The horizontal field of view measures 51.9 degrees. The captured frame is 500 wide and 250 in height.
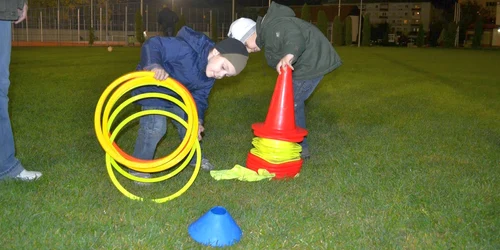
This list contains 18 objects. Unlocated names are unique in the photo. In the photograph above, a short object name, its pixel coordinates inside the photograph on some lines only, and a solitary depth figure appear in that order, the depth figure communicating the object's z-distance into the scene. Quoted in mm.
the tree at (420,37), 47938
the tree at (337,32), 46125
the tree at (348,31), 46244
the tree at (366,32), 48125
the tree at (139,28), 37031
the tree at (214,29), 41562
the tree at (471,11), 65450
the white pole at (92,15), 37344
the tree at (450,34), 48469
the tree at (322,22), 45516
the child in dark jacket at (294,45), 4445
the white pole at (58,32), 39131
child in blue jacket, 3744
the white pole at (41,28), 37938
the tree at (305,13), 46469
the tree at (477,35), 47609
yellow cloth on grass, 4211
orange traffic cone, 4445
